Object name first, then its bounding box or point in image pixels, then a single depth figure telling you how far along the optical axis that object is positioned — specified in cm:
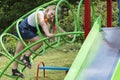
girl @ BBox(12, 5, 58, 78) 602
